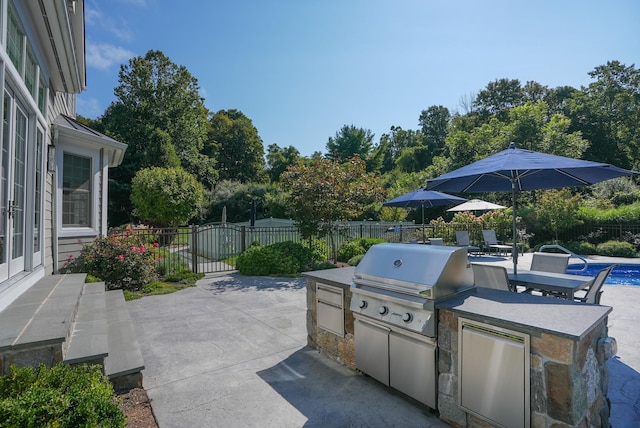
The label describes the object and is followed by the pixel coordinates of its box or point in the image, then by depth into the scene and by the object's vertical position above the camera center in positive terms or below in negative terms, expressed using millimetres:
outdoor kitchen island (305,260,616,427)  1859 -909
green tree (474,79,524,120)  33656 +12557
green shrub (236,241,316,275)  8625 -1182
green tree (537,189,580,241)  13484 +219
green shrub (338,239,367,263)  10547 -1104
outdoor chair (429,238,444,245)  9172 -700
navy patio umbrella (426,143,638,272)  3590 +544
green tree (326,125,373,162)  33500 +7748
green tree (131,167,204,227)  16781 +1054
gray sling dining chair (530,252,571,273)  4879 -708
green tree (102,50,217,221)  23078 +7337
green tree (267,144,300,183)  35844 +6314
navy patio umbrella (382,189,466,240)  10281 +558
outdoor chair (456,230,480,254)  12430 -841
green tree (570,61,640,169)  25453 +8467
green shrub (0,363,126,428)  1630 -994
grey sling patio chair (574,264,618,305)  3666 -798
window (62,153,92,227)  6156 +496
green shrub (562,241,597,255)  12898 -1259
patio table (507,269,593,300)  3744 -798
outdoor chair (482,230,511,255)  12531 -918
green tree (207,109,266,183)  31359 +6396
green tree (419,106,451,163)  40344 +11812
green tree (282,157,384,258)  9188 +676
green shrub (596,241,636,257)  12134 -1251
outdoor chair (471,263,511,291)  3635 -695
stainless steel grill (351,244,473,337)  2422 -526
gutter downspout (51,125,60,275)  5516 +76
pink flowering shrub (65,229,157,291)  6184 -896
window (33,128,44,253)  4246 +250
